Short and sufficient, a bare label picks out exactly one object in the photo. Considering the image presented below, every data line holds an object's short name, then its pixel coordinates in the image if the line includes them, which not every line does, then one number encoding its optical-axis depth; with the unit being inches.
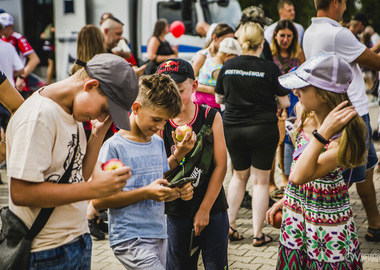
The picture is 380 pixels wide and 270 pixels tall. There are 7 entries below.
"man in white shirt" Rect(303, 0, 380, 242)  185.6
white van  525.7
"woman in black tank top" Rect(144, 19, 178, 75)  390.0
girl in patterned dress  118.0
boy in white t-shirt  86.2
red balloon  477.1
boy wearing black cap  135.7
